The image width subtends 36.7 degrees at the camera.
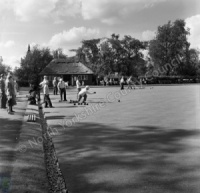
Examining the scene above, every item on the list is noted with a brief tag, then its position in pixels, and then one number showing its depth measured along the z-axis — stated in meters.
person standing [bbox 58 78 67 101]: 22.30
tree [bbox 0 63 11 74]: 76.16
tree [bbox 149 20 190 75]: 77.50
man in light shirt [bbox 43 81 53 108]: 17.57
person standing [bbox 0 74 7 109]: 15.70
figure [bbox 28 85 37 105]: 19.31
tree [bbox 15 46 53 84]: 71.00
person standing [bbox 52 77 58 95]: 30.91
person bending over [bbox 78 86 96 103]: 18.77
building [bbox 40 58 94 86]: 70.38
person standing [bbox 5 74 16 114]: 14.19
